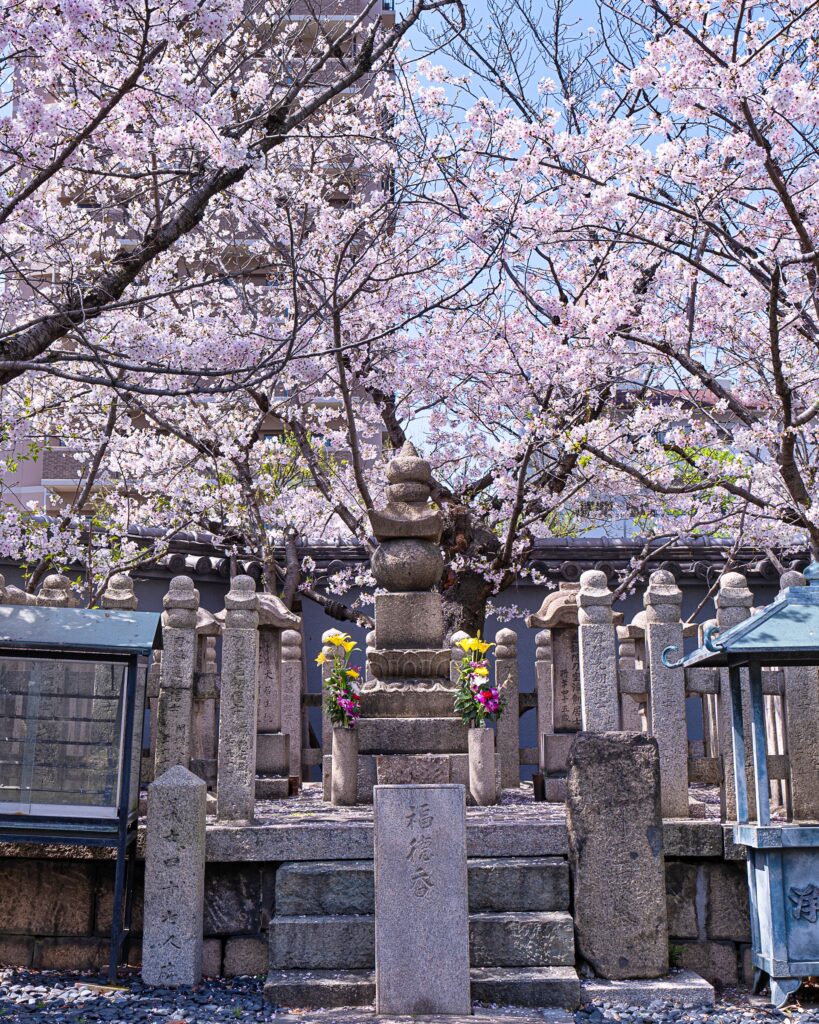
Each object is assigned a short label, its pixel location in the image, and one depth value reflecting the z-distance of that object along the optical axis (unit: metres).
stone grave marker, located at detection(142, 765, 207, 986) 6.01
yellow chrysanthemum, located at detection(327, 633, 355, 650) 8.58
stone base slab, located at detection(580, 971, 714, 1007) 5.84
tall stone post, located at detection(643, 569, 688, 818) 6.83
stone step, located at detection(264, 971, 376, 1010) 5.80
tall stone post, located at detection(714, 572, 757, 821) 6.71
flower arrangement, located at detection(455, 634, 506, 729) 8.15
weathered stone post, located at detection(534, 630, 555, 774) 9.00
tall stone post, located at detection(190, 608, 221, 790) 6.93
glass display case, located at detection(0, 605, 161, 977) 6.25
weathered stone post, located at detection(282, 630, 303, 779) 9.88
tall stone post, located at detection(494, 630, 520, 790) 9.02
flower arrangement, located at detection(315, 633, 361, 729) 8.14
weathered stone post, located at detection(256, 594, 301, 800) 9.27
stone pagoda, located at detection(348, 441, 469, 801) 8.40
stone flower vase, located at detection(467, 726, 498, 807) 8.16
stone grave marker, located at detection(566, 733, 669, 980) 6.08
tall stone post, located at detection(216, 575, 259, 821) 6.64
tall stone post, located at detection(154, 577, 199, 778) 6.69
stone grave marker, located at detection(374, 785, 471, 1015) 5.44
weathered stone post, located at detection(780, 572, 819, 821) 6.48
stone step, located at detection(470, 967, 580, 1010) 5.79
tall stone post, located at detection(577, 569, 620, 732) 7.14
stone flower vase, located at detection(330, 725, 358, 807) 8.07
